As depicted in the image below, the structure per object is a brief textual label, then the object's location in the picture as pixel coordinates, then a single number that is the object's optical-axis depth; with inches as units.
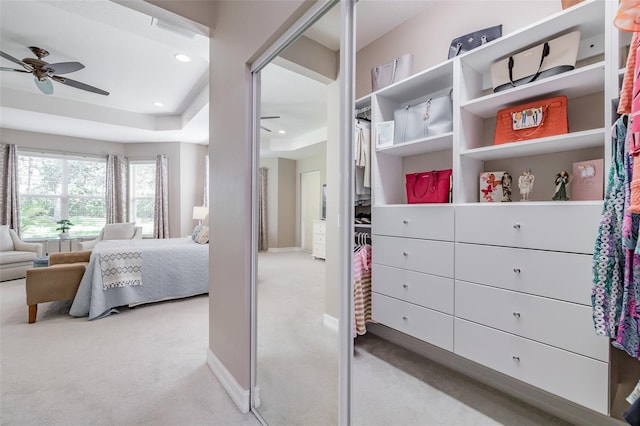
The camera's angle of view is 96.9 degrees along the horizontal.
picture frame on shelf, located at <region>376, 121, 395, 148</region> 68.1
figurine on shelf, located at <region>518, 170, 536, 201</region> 58.9
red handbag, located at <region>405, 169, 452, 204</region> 66.2
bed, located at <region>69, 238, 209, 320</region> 114.5
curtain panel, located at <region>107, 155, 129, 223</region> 234.8
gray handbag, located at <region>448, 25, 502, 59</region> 60.7
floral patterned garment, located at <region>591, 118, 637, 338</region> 37.1
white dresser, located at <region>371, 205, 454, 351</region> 63.7
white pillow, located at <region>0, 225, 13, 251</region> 172.9
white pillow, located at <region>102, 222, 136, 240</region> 201.3
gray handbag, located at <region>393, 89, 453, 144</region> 66.0
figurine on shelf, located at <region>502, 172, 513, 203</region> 62.9
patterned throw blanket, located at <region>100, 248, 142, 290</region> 117.3
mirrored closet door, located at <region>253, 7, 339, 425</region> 50.1
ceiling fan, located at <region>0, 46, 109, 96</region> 110.9
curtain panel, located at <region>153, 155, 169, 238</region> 239.5
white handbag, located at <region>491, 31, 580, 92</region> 50.7
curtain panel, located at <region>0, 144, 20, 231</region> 193.3
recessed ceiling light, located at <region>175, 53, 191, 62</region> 123.9
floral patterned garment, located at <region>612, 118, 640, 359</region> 33.9
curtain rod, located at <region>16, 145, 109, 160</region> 204.4
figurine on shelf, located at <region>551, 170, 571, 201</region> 53.9
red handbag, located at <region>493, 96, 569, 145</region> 53.2
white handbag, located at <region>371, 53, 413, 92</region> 71.9
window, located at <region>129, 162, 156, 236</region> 247.6
